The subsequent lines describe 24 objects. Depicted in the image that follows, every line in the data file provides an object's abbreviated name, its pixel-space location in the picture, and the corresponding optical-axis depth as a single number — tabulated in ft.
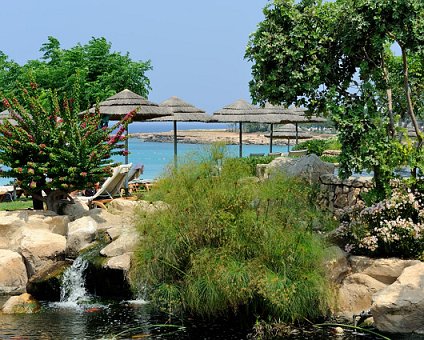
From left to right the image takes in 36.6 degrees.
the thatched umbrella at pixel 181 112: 70.79
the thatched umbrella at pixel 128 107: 62.69
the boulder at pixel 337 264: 32.04
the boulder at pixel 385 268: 32.04
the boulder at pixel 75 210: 44.42
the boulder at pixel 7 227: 40.93
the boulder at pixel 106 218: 41.02
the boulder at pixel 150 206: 32.01
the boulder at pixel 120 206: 43.36
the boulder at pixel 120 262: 34.59
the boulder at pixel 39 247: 38.52
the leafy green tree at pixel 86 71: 91.66
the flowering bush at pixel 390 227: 32.83
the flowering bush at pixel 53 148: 42.75
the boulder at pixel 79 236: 38.99
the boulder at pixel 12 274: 37.68
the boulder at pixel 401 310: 28.32
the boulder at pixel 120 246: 36.37
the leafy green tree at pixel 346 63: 36.37
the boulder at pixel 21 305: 33.01
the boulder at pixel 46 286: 36.37
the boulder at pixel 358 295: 31.53
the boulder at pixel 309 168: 40.42
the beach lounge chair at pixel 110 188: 49.30
